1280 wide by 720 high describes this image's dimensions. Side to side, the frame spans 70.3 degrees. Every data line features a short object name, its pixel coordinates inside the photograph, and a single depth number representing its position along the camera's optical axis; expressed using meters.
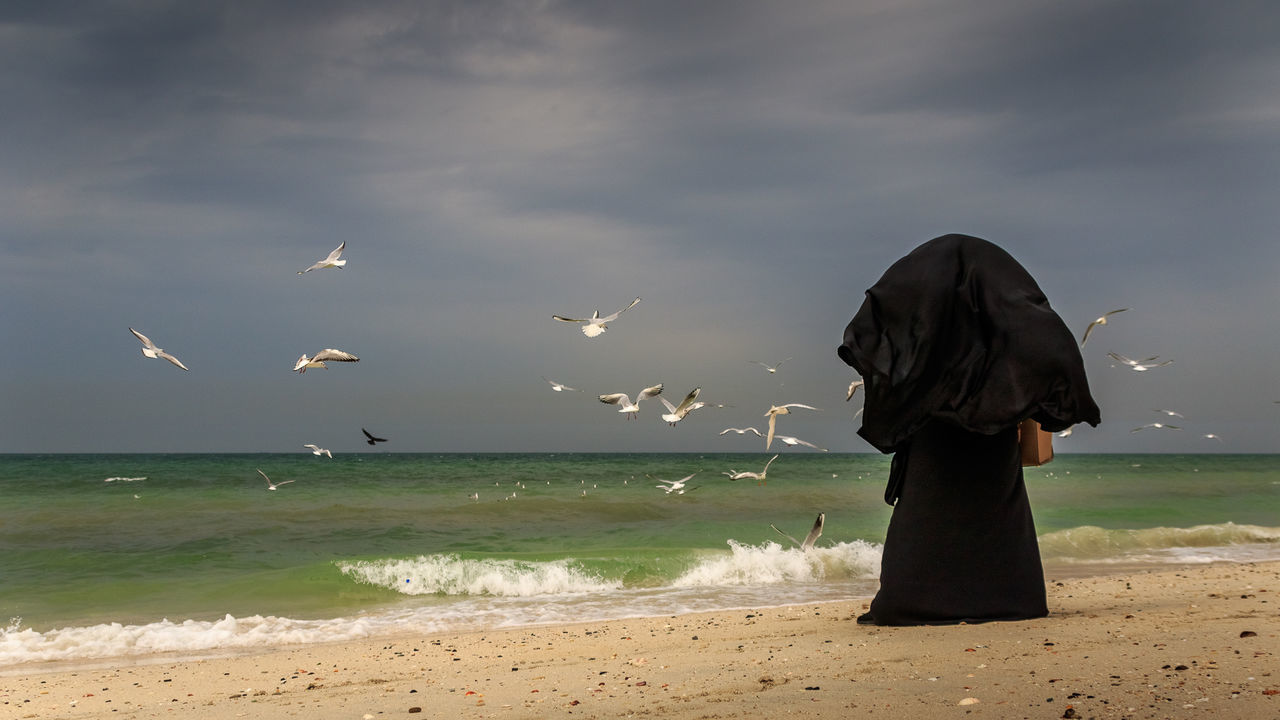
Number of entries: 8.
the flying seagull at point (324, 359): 9.76
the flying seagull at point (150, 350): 10.07
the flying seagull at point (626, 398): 9.54
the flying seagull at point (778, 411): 10.21
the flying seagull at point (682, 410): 9.48
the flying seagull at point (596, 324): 9.15
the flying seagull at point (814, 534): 8.37
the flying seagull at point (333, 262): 9.84
